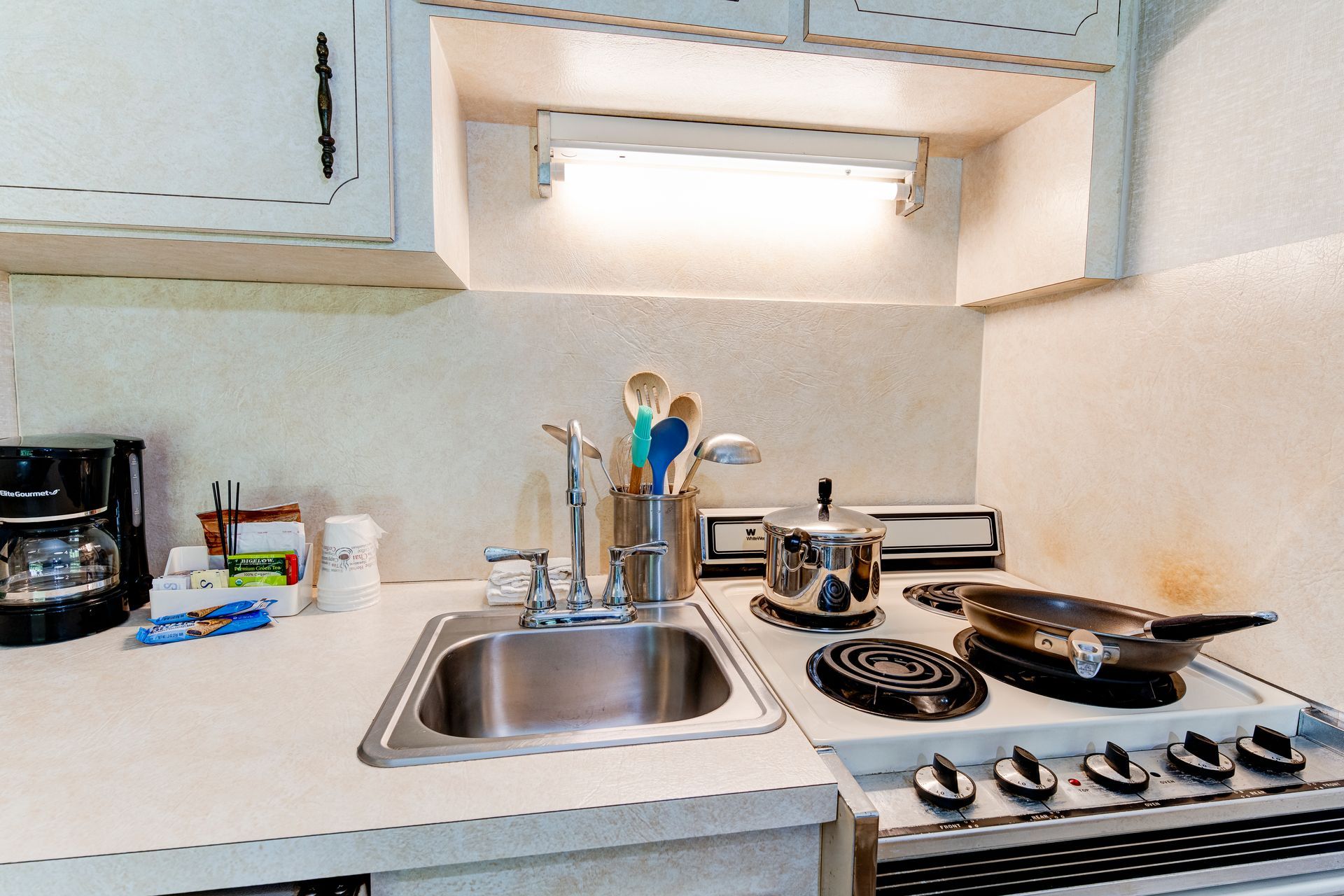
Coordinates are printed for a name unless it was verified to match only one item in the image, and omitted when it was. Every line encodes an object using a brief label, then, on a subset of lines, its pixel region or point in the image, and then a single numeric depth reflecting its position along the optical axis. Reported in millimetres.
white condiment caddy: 1061
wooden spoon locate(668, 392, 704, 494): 1248
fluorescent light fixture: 1178
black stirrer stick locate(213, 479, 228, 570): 1123
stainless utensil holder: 1161
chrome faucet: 1079
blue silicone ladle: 1118
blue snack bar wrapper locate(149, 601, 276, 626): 1029
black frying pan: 764
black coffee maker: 938
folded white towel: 1171
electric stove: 626
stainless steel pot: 1036
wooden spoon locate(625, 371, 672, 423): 1310
